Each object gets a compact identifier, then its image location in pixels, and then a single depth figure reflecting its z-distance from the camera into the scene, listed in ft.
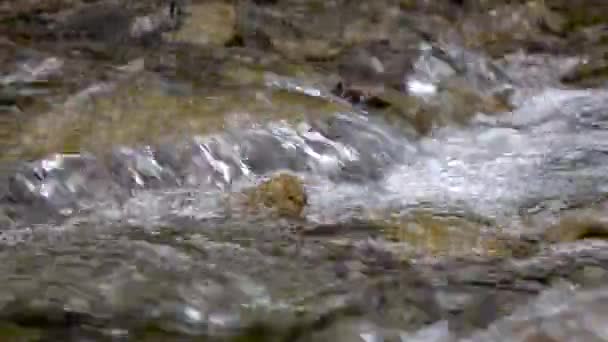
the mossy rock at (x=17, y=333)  16.25
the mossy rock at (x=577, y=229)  21.76
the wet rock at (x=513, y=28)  44.55
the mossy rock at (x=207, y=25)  41.93
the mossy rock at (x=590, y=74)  39.70
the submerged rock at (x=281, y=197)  25.09
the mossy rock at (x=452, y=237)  21.42
